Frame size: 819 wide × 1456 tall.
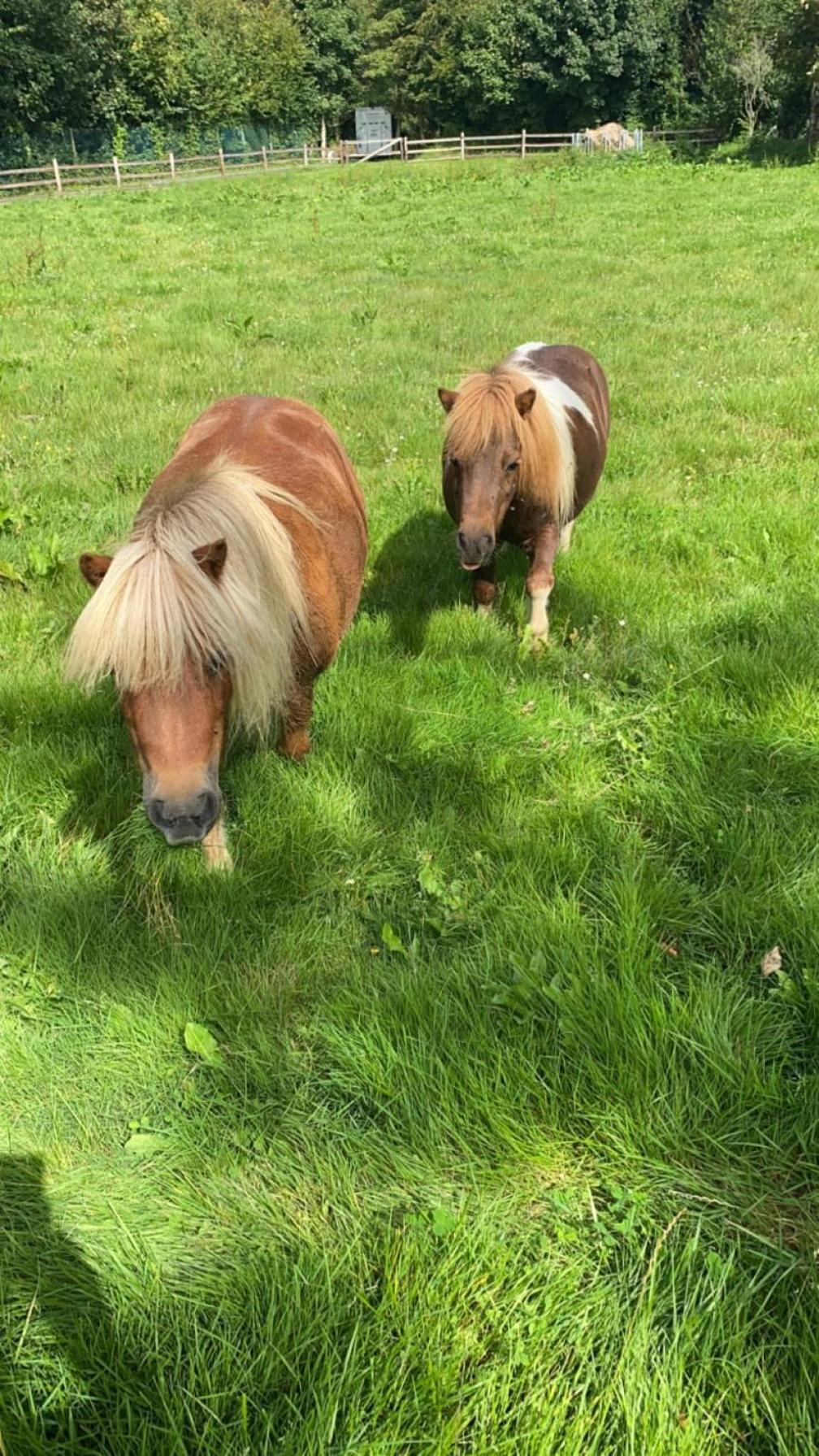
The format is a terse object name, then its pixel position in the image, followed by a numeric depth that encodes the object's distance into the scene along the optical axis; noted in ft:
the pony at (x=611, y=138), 117.91
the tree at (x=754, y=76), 113.91
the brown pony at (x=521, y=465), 12.82
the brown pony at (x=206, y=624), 7.41
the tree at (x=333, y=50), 179.32
